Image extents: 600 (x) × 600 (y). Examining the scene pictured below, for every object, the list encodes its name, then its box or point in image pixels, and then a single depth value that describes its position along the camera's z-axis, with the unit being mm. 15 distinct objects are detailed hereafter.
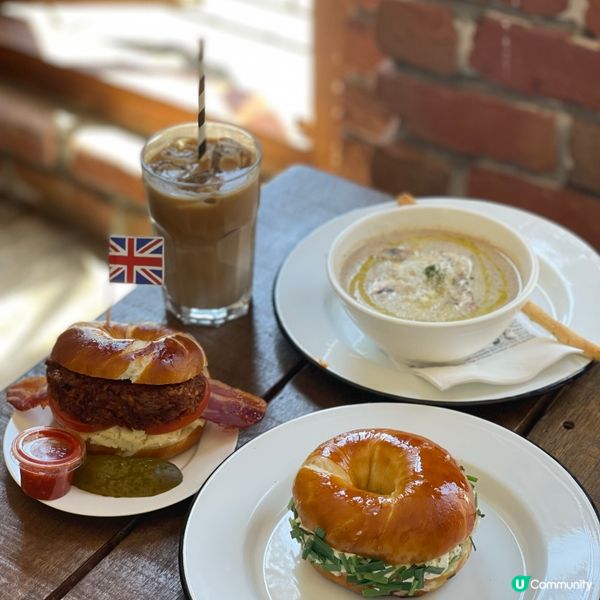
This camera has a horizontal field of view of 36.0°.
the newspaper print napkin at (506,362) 1068
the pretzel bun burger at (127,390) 978
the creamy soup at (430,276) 1123
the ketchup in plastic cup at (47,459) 943
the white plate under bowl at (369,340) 1079
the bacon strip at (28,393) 1059
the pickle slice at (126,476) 958
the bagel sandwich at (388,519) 810
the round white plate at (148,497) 939
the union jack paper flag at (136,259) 1085
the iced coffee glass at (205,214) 1171
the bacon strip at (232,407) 1038
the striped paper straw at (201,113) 1119
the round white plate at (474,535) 848
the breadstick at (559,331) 1104
